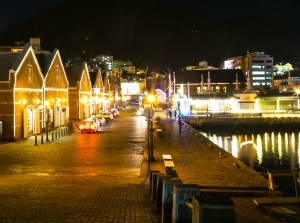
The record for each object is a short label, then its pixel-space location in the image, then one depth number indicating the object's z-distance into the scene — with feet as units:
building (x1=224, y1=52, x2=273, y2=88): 523.29
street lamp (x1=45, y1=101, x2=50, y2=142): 152.05
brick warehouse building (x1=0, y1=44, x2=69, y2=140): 122.62
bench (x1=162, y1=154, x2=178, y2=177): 45.25
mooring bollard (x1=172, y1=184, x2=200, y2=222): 23.13
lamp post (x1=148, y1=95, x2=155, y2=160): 73.18
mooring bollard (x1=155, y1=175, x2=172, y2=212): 33.88
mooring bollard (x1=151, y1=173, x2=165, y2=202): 38.20
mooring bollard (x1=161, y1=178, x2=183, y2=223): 27.86
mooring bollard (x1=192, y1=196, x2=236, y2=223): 17.81
